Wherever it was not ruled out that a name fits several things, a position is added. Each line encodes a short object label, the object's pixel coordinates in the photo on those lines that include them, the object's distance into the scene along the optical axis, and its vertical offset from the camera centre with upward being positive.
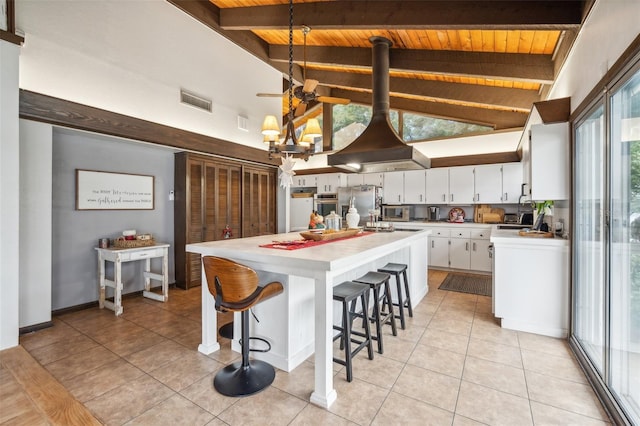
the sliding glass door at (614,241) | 1.64 -0.19
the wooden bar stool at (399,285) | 3.06 -0.77
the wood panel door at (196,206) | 4.67 +0.09
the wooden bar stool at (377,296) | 2.61 -0.77
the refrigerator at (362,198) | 6.64 +0.31
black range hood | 3.54 +0.84
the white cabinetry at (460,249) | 5.66 -0.71
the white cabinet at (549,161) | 2.82 +0.49
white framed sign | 3.76 +0.27
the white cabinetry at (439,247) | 5.86 -0.70
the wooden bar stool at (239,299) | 1.95 -0.60
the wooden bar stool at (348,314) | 2.16 -0.78
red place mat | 2.41 -0.28
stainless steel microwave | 6.56 -0.03
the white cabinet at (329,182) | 7.32 +0.74
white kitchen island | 1.90 -0.65
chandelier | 3.35 +0.87
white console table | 3.58 -0.72
